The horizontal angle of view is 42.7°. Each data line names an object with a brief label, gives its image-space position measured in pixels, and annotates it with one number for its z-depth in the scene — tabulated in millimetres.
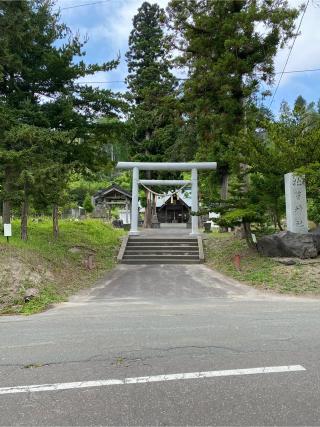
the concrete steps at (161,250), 16391
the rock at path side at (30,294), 8800
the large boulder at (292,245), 12258
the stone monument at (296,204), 12914
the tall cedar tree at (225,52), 15289
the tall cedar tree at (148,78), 26891
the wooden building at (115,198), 38531
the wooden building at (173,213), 50084
